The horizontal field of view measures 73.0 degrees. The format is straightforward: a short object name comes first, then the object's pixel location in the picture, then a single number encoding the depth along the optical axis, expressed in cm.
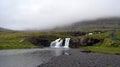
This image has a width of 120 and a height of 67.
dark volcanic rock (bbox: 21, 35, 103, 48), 5970
